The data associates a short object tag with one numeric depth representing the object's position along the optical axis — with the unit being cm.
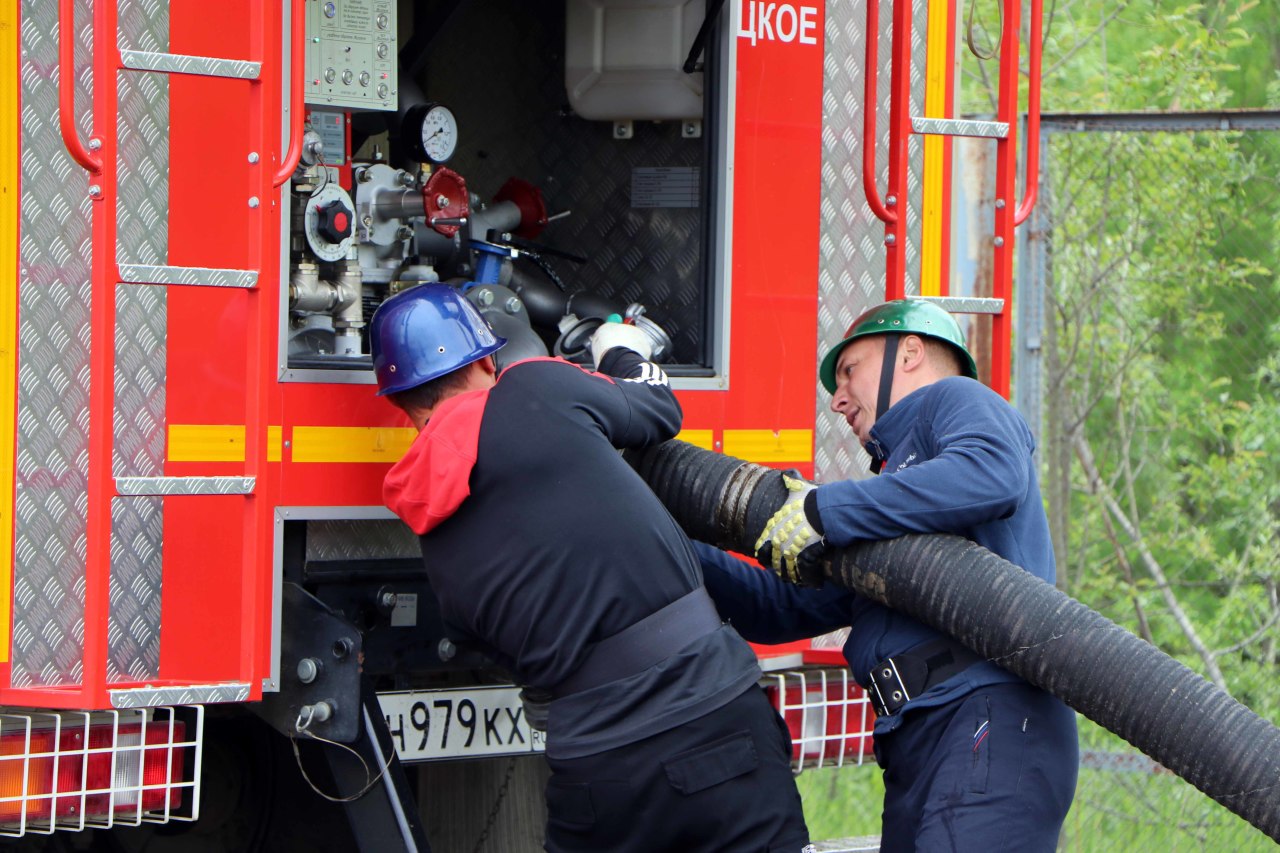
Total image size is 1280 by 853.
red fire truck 713
